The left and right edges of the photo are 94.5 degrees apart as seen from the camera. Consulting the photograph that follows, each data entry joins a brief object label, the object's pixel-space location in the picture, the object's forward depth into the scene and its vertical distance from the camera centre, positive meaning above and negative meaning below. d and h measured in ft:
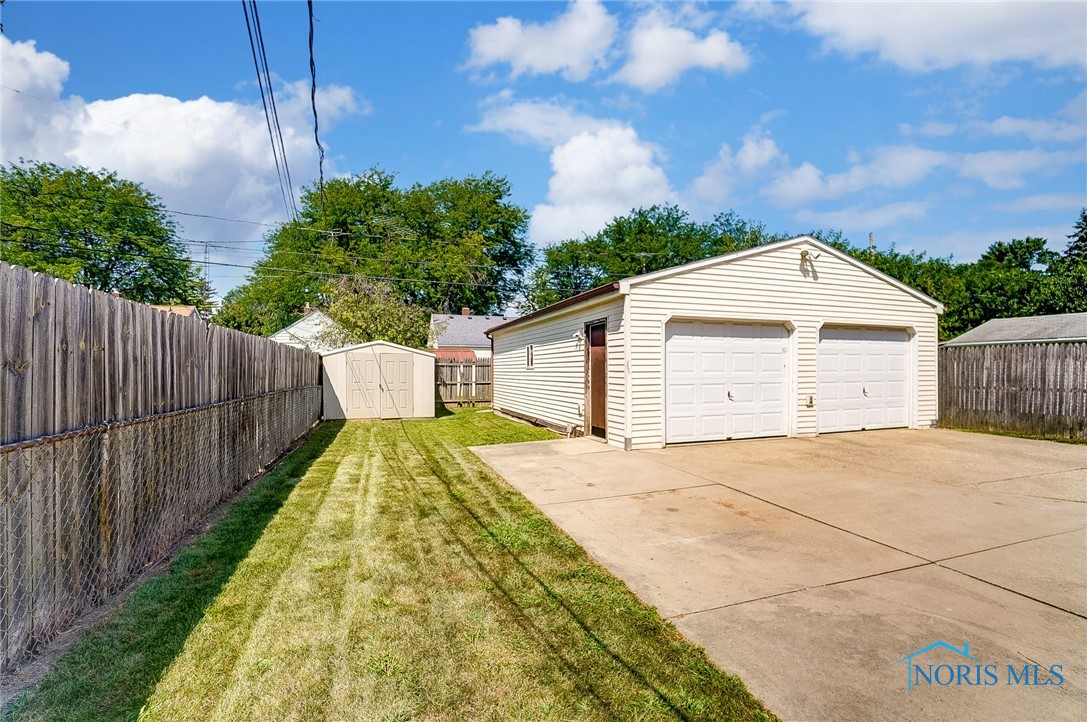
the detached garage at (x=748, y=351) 28.89 +0.86
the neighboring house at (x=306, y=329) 105.21 +7.62
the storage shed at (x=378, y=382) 46.85 -1.77
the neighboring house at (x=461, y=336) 99.86 +5.62
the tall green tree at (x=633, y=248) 119.14 +28.35
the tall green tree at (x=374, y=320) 63.98 +5.64
